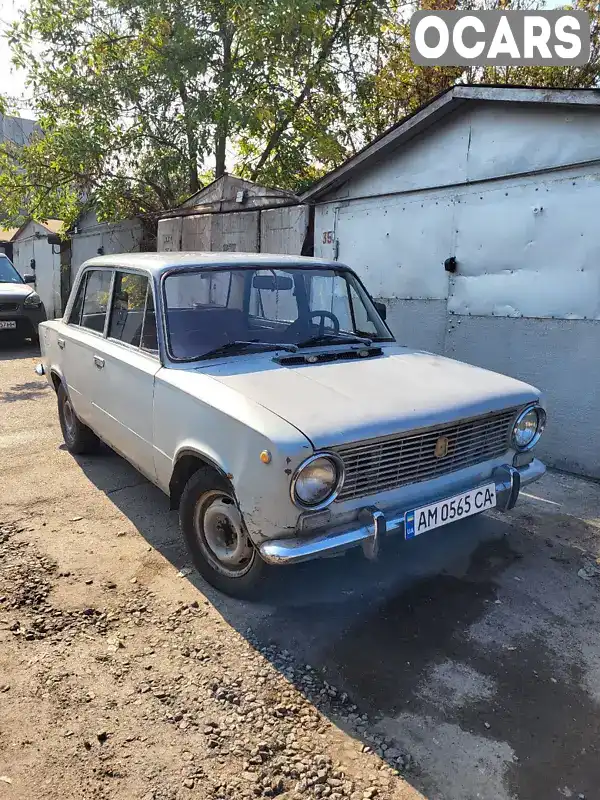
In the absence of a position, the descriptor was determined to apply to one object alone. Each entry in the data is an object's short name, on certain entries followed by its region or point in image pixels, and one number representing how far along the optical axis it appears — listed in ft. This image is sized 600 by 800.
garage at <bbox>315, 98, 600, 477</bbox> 17.11
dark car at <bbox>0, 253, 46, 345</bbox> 36.47
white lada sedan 8.70
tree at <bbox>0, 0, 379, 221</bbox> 37.91
